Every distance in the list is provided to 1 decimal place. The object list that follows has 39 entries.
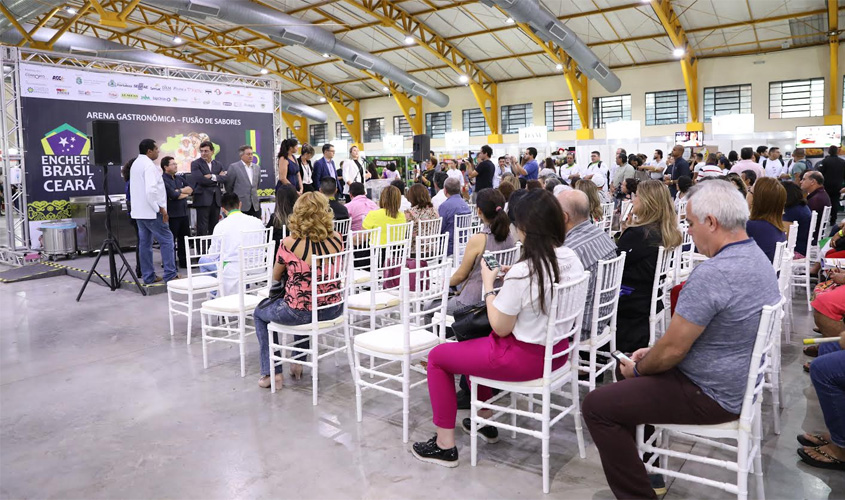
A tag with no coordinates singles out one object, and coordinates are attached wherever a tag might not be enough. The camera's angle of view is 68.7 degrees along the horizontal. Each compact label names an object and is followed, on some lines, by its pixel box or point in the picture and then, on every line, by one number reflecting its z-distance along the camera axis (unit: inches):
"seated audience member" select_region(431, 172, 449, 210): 327.0
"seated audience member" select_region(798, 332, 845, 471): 95.9
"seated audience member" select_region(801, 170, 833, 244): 246.5
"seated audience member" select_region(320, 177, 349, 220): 224.7
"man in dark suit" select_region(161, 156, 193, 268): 277.1
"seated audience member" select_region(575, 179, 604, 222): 188.2
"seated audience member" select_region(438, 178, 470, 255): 214.7
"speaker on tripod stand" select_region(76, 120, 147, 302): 252.5
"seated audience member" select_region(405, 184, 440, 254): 201.8
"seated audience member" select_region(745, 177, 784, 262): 153.2
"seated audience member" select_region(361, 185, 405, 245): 200.4
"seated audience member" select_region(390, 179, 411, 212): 265.2
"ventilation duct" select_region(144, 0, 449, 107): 520.4
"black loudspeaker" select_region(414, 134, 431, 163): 488.4
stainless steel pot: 332.5
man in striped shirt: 116.9
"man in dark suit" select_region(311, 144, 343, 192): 345.4
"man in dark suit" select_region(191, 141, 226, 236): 293.0
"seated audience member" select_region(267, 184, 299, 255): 181.0
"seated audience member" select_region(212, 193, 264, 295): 186.1
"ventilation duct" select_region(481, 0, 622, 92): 460.2
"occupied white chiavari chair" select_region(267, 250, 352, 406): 136.0
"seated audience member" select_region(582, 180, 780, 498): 78.2
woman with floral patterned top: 137.9
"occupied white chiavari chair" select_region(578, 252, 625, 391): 113.7
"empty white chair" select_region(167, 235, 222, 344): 182.7
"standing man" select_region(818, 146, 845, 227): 366.6
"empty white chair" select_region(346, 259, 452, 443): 115.1
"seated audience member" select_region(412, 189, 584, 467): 93.5
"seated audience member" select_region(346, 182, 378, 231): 232.2
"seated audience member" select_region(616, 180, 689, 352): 128.3
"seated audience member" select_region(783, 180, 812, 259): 204.1
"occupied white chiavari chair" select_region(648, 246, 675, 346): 126.6
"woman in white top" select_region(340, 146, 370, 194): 403.2
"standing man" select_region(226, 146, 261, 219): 302.2
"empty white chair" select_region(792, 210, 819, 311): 203.4
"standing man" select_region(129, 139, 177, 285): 254.2
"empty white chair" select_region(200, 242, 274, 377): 153.9
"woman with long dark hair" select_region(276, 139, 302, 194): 313.4
